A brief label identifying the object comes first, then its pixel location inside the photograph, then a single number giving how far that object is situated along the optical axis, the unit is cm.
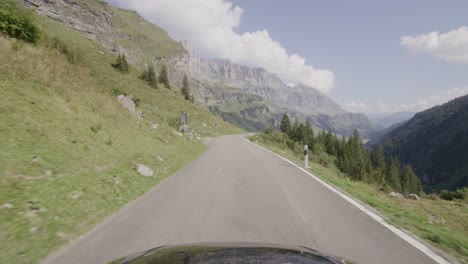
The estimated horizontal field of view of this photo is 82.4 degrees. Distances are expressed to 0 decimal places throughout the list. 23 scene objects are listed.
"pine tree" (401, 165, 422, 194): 8434
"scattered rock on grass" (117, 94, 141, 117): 1999
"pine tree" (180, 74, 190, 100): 8919
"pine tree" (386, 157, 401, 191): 8128
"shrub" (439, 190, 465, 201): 1236
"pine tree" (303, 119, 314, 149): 7876
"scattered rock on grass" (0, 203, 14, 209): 474
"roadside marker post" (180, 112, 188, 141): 2287
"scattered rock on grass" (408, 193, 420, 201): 1181
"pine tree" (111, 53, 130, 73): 6372
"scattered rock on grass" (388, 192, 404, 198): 1140
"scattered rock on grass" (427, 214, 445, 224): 702
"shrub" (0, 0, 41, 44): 1254
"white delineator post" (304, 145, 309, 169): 1506
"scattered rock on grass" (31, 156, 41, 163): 696
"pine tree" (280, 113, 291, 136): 8144
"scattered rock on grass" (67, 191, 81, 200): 611
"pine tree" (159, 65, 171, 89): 8750
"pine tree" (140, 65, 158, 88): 6944
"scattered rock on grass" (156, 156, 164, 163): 1246
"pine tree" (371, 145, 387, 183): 9306
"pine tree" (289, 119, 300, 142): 8078
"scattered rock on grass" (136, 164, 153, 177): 972
